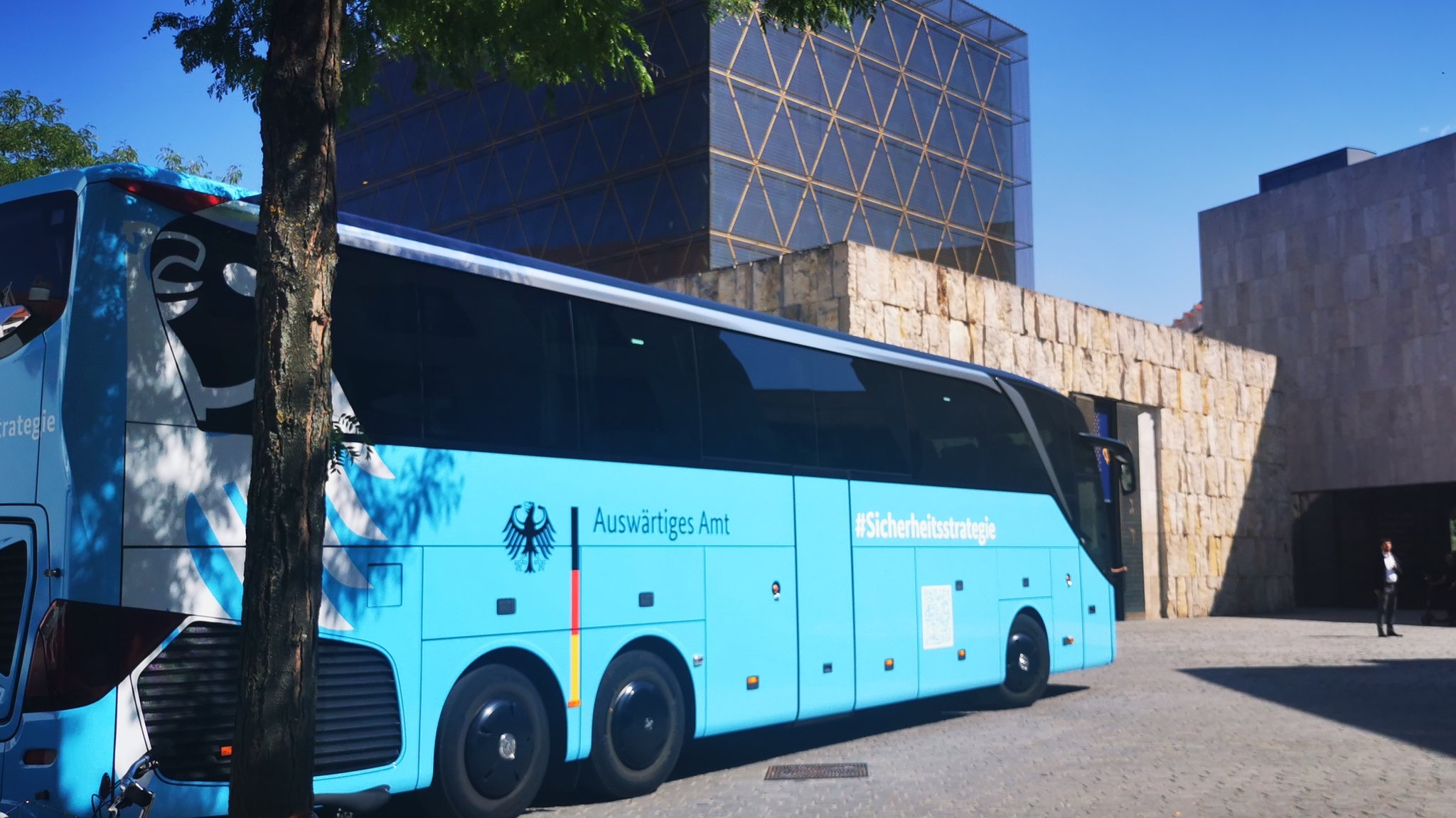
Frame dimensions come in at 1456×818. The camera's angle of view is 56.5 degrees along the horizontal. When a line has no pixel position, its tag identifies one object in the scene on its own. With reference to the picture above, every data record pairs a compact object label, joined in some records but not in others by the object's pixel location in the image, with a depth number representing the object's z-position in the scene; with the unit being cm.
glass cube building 4097
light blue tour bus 657
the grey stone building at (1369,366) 4097
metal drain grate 1020
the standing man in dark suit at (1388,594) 2509
